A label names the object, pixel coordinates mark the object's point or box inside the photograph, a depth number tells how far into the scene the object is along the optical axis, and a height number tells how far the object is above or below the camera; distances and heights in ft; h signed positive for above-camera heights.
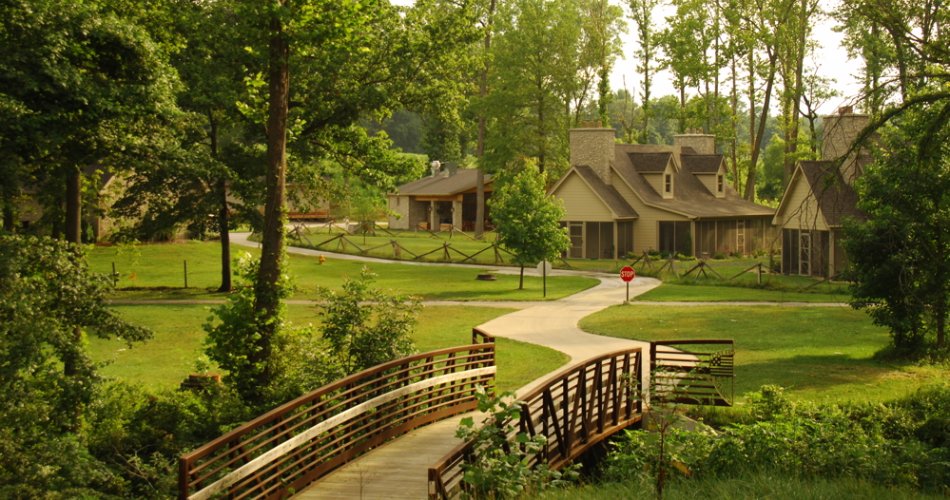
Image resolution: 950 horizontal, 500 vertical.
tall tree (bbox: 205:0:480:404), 90.68 +14.28
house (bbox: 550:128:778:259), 180.14 +4.38
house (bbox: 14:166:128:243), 137.94 +2.41
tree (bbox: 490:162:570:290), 133.59 +1.15
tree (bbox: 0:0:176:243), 46.03 +7.30
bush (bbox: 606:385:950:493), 43.27 -10.28
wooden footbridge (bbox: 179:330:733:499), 36.06 -8.83
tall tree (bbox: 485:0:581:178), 213.05 +32.69
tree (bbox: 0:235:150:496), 39.11 -5.48
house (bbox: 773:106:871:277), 138.31 -0.06
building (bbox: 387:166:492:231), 254.47 +7.66
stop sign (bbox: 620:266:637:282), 113.70 -5.03
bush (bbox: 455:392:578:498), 35.24 -8.48
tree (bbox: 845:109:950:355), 75.05 -1.71
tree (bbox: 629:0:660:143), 228.55 +45.27
